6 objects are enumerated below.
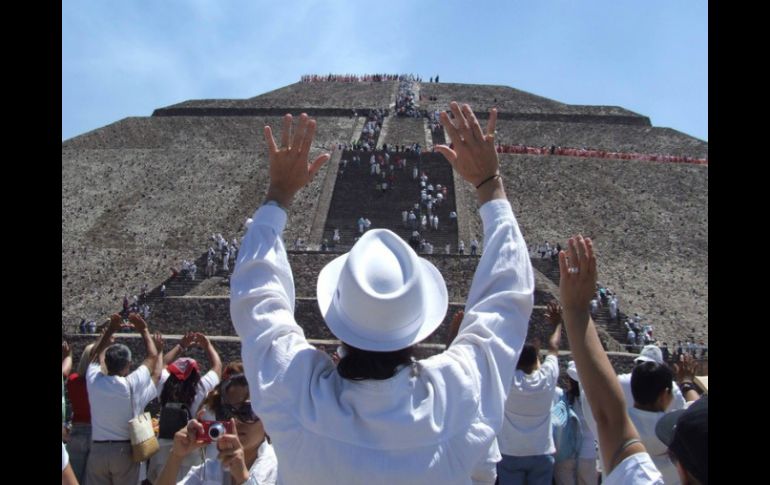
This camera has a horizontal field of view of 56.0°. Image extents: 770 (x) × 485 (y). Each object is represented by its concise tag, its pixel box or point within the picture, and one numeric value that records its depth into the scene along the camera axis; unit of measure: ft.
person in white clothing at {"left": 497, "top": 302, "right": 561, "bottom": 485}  13.83
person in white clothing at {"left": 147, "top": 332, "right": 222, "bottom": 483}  13.98
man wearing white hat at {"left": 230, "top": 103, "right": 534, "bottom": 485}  5.87
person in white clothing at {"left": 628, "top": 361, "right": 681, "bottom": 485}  10.91
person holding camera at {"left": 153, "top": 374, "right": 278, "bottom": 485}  7.79
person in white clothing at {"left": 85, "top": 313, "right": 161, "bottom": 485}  14.17
